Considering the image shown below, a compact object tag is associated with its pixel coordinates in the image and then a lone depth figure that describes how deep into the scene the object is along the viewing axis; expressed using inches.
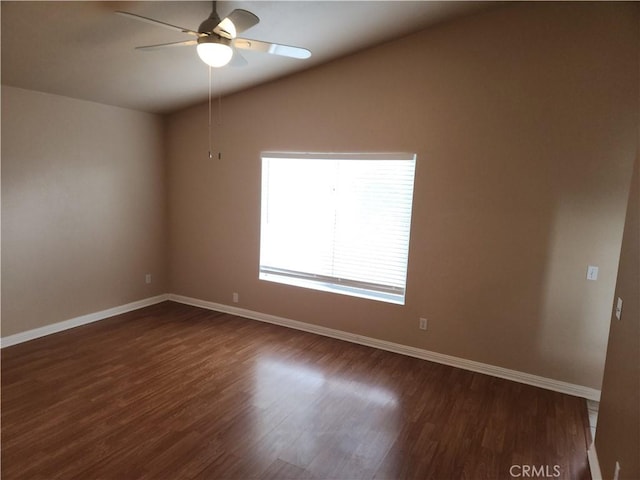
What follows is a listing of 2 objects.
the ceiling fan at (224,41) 84.1
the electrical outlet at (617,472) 69.6
